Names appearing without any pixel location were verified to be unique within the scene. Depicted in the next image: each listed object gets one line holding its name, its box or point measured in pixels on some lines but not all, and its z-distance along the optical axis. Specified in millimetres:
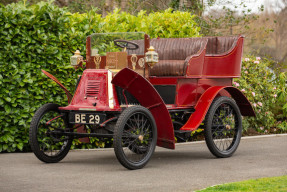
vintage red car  6715
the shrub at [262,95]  11508
